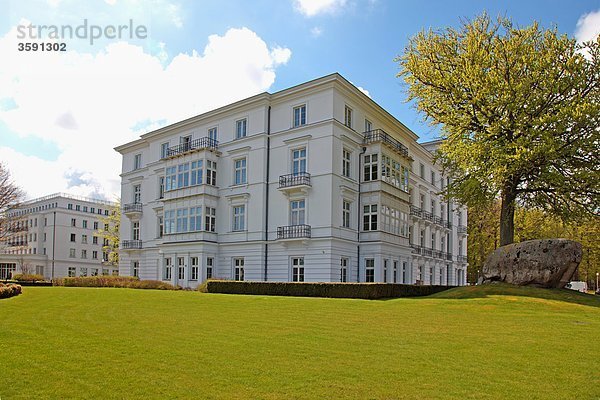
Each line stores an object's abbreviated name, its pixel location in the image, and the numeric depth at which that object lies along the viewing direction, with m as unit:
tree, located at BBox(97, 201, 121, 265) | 58.34
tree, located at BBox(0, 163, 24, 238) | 43.62
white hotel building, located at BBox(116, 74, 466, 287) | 33.03
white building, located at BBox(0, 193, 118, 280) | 78.38
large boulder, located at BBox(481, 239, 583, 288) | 22.94
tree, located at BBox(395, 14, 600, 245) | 24.88
